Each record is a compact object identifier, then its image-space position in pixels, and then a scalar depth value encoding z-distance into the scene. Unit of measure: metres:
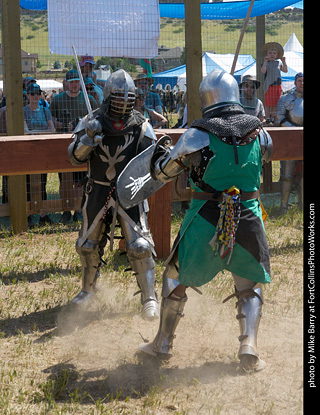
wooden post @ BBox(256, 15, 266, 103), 8.95
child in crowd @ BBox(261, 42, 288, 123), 8.75
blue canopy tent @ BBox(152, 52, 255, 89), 17.59
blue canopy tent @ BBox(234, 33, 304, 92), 16.31
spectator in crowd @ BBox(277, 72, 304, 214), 7.96
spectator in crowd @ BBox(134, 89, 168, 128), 7.50
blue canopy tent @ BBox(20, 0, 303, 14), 9.51
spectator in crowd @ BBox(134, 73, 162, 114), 7.81
